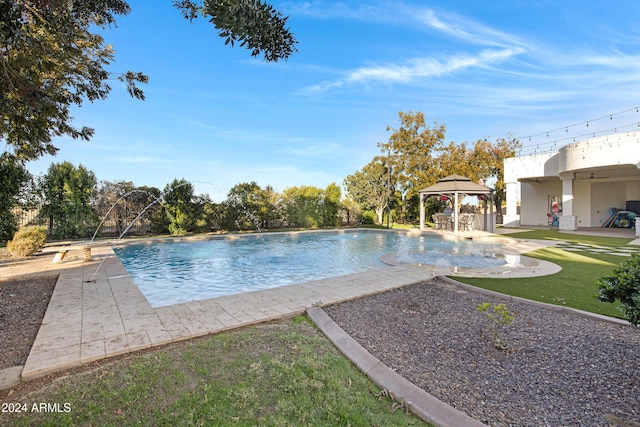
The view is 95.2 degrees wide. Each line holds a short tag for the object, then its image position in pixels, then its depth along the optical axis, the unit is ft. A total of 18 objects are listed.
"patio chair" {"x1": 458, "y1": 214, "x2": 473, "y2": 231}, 56.24
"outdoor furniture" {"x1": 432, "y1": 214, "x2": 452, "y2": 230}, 59.31
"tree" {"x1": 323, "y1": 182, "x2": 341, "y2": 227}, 72.54
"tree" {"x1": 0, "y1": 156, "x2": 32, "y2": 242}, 31.76
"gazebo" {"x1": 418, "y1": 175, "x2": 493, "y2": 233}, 52.26
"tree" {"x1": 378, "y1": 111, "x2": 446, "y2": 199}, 73.31
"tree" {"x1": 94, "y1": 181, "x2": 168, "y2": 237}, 52.03
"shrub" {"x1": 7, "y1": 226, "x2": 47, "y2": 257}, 30.76
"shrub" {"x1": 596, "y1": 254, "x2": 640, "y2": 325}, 7.60
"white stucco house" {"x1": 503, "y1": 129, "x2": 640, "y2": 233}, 48.11
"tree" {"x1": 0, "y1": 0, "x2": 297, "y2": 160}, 6.66
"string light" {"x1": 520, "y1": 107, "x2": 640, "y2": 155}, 48.37
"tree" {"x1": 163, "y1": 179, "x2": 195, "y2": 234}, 54.44
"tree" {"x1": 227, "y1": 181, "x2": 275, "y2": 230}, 61.26
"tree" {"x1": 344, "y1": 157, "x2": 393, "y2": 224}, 78.74
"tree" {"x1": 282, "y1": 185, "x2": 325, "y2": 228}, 68.28
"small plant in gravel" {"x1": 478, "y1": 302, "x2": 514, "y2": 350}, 10.85
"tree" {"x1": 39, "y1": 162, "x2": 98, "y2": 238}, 47.19
